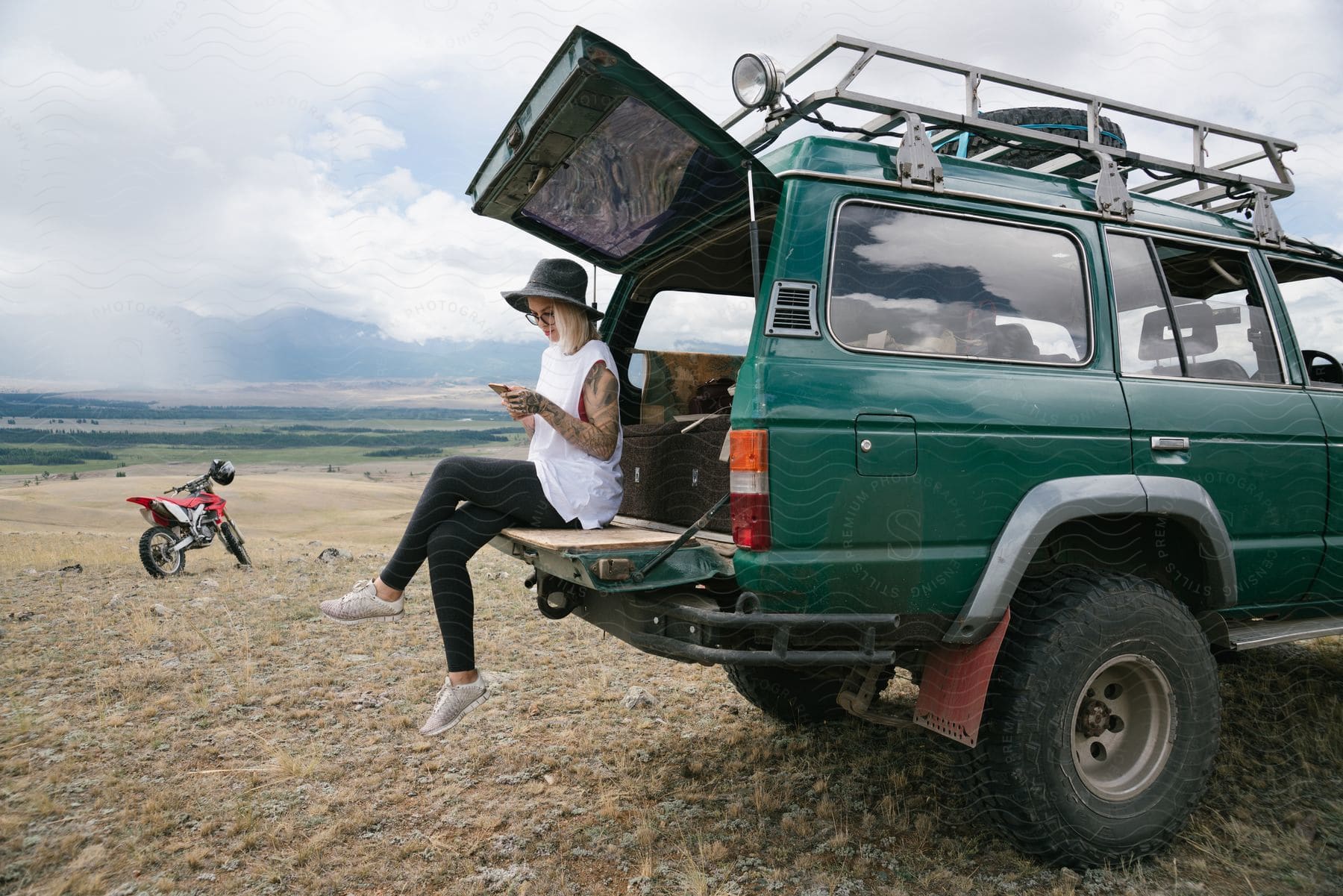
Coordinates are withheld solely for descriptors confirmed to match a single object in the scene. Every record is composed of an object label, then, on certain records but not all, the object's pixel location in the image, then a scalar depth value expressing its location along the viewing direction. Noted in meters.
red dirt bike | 9.04
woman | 3.21
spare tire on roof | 3.99
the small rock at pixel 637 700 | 4.60
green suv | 2.59
